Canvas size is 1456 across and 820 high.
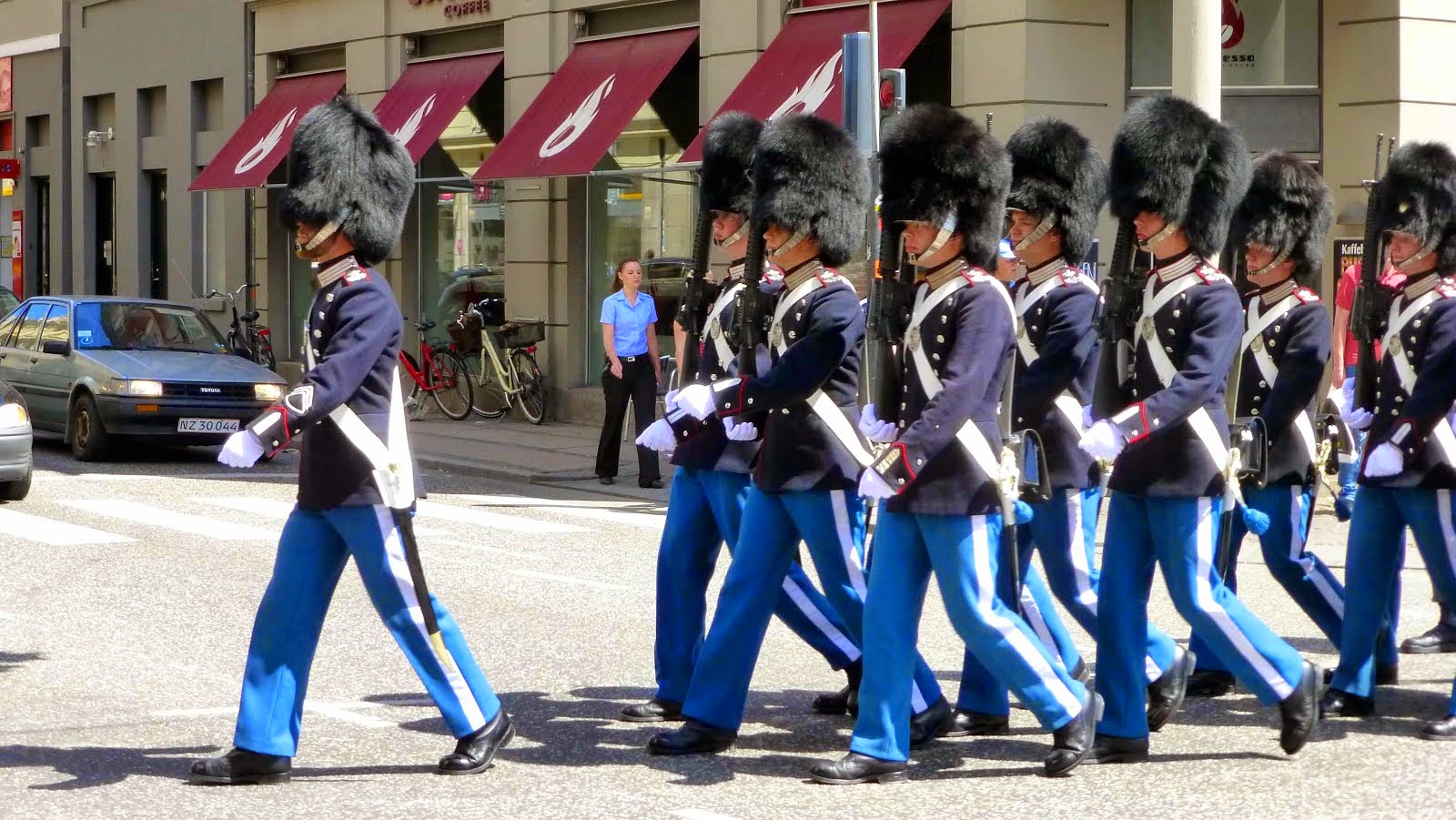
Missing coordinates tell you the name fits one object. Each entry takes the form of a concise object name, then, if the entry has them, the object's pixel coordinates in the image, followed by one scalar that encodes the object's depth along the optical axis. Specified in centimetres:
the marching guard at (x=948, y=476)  645
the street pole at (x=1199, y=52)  1312
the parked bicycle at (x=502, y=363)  2192
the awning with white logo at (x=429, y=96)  2277
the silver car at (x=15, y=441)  1409
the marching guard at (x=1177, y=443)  667
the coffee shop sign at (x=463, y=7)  2314
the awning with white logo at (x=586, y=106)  2020
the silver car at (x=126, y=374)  1702
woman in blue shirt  1603
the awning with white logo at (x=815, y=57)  1741
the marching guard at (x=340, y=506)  650
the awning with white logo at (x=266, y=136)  2548
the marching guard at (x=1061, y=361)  730
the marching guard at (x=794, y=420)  686
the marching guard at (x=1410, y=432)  734
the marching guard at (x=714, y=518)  746
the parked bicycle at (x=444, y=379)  2267
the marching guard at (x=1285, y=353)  777
